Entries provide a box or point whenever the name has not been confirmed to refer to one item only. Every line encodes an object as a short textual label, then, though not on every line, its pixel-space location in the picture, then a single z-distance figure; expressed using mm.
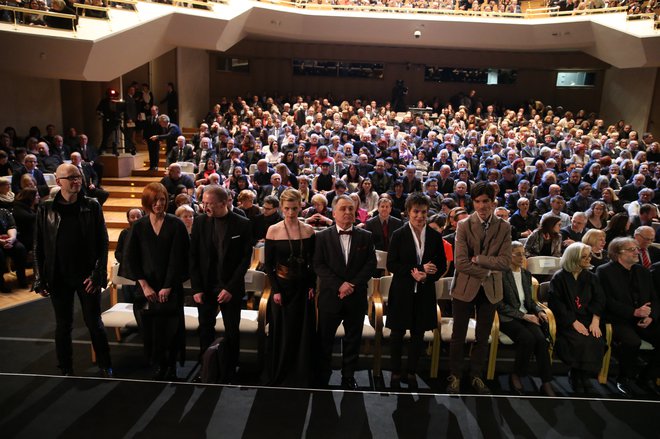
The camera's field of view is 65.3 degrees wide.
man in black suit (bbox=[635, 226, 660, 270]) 4164
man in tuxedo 3281
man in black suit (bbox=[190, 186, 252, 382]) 3301
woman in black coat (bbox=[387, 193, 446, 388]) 3393
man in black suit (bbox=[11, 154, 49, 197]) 6217
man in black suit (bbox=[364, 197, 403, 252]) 4742
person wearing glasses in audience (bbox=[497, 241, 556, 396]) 3520
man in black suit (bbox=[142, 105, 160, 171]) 9031
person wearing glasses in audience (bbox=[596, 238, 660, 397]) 3666
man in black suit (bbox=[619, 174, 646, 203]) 7199
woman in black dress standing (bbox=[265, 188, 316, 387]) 3281
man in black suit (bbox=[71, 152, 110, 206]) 6410
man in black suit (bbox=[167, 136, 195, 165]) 8258
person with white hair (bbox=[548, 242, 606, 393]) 3545
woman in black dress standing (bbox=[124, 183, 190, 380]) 3256
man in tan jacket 3332
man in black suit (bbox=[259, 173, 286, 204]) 6508
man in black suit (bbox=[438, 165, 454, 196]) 7309
